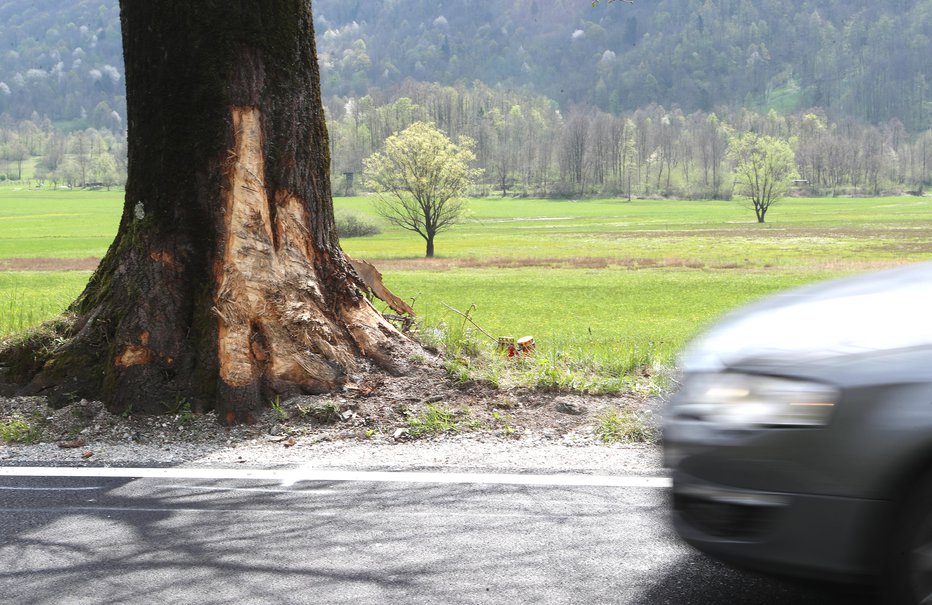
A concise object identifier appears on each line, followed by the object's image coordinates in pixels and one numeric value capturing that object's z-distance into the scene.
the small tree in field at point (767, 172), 96.56
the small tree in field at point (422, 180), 58.72
